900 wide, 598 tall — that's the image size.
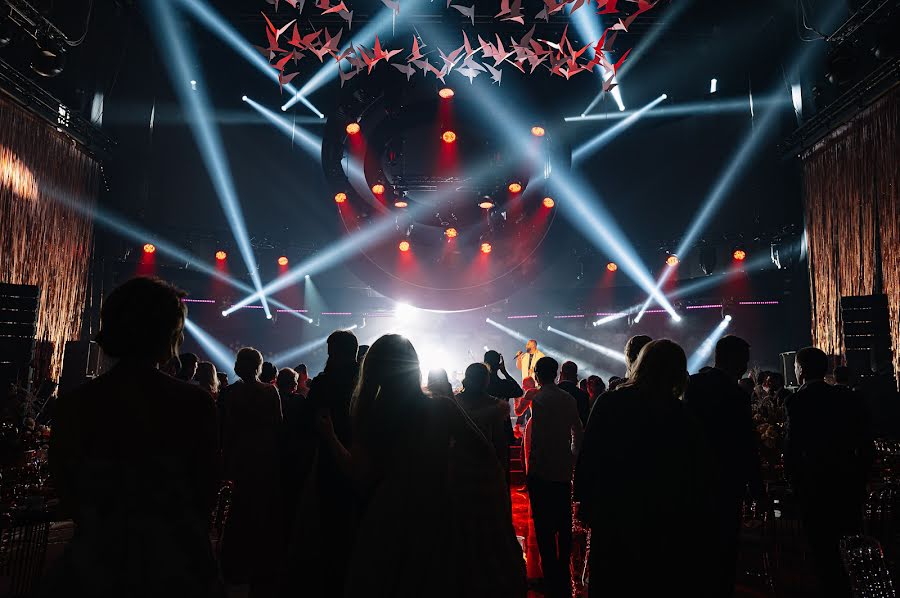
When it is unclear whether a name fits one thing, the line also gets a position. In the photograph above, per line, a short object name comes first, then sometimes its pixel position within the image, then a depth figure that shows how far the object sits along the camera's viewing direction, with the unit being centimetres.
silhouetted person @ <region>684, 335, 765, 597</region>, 296
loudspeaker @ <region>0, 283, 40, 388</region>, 736
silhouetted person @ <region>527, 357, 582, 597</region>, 362
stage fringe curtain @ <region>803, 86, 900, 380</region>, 784
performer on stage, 988
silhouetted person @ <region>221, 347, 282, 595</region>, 335
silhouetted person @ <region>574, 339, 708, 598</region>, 227
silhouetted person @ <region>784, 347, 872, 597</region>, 324
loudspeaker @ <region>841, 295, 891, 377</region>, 781
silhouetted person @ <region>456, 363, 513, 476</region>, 380
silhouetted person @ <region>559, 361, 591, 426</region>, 486
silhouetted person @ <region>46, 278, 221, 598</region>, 152
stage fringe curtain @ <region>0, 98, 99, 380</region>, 802
